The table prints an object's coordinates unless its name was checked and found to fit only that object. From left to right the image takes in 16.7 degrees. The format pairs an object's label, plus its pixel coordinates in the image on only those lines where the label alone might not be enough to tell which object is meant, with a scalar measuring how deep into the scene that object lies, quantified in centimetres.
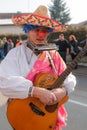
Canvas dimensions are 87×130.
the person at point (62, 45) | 1091
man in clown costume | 219
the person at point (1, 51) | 1629
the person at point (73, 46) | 1132
